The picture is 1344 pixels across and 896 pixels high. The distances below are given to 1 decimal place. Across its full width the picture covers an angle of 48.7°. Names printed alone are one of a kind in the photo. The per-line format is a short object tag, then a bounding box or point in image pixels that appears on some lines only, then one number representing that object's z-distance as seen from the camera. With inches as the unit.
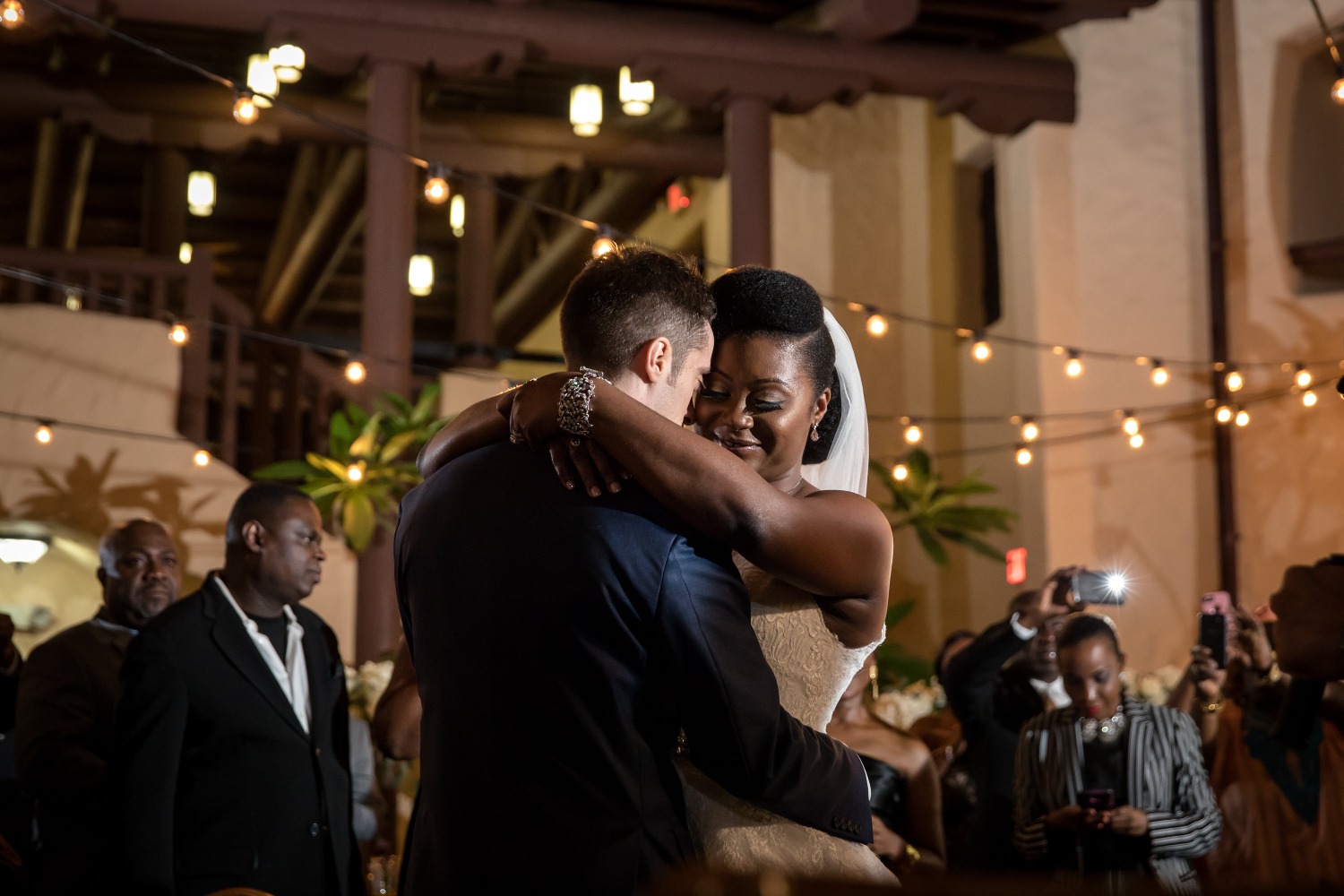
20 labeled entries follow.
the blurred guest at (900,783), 165.0
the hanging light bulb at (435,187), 273.4
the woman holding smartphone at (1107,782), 179.2
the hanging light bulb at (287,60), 360.8
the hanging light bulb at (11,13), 251.3
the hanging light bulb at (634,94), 394.6
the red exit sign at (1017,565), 361.1
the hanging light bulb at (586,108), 403.5
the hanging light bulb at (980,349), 362.3
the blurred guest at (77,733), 173.9
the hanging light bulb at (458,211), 478.6
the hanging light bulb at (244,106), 255.4
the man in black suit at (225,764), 144.5
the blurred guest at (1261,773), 192.9
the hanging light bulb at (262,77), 398.3
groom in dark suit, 75.0
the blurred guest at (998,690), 216.8
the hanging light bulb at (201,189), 479.8
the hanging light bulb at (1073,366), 370.9
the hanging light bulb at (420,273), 504.1
